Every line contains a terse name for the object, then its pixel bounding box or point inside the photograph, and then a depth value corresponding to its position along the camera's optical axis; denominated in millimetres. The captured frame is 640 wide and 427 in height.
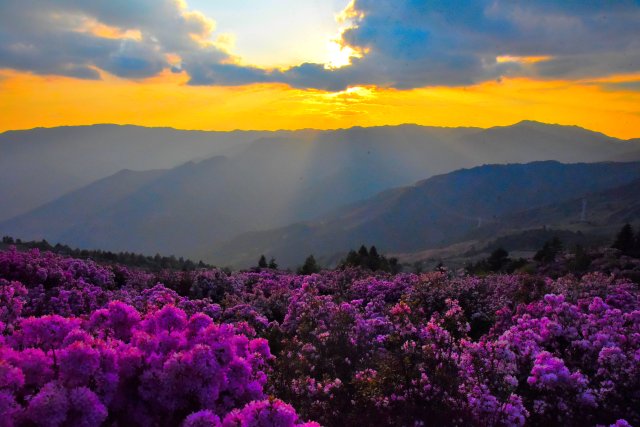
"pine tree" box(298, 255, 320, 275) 25734
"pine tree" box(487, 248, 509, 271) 33584
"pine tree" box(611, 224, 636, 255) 29428
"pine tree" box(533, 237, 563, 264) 31353
